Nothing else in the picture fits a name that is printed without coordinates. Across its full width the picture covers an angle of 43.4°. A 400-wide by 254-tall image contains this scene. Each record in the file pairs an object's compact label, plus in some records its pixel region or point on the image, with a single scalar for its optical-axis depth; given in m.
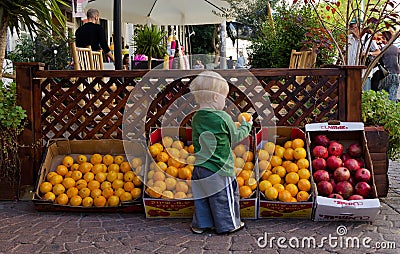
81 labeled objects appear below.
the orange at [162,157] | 4.07
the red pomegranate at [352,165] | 4.00
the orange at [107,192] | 4.09
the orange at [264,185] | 3.86
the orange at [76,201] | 4.05
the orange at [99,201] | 4.05
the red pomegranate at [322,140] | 4.18
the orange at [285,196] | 3.78
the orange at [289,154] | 4.09
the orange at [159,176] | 3.95
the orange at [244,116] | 4.06
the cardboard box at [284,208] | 3.76
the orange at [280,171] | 3.99
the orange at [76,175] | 4.21
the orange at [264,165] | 4.03
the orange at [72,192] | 4.10
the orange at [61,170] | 4.28
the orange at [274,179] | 3.92
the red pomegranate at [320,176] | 3.91
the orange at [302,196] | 3.78
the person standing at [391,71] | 9.47
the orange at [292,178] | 3.88
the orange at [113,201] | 4.05
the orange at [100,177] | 4.20
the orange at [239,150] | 4.05
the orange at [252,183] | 3.86
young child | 3.57
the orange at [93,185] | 4.14
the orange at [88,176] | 4.20
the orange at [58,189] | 4.11
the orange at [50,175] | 4.20
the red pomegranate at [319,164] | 4.02
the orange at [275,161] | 4.07
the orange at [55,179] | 4.16
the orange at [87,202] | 4.05
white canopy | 10.70
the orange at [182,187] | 3.88
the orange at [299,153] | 4.05
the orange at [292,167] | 3.97
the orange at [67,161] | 4.35
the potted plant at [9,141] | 4.27
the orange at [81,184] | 4.14
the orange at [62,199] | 4.07
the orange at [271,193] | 3.80
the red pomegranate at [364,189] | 3.82
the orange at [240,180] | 3.86
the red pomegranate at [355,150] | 4.13
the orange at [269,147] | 4.15
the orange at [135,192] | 4.06
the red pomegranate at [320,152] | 4.09
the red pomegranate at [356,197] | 3.75
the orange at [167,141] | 4.21
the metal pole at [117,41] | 5.32
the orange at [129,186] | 4.10
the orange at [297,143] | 4.13
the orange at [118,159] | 4.34
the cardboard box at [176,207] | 3.79
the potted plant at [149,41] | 7.58
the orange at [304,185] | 3.83
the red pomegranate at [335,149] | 4.11
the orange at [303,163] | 3.99
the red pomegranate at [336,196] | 3.76
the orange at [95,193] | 4.09
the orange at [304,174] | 3.91
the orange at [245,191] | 3.80
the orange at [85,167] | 4.27
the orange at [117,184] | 4.13
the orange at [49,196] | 4.07
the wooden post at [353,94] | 4.34
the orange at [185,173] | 3.95
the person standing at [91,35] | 6.96
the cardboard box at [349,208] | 3.63
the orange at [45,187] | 4.10
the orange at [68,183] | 4.15
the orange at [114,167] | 4.27
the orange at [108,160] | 4.35
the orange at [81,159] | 4.36
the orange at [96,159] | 4.35
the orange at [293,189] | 3.83
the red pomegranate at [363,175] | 3.90
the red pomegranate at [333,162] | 4.02
